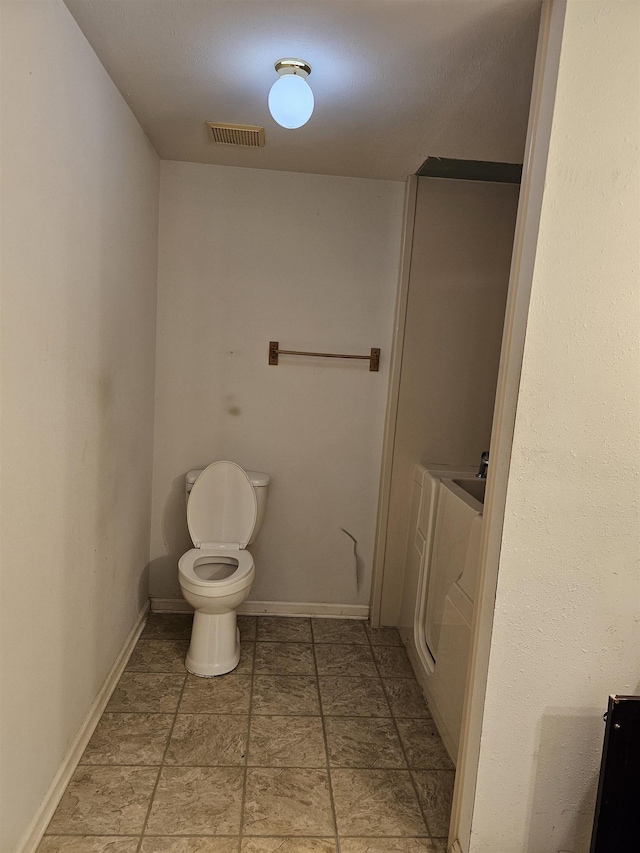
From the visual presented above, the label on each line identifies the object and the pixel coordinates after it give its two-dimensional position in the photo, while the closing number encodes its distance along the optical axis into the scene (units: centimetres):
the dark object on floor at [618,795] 146
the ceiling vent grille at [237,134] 230
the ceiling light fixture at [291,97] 172
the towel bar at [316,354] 293
